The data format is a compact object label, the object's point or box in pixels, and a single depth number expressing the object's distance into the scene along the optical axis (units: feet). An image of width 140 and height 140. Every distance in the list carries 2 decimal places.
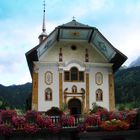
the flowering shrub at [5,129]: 30.09
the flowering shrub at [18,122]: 30.63
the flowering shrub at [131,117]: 31.45
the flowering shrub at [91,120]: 31.30
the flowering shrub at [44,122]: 30.94
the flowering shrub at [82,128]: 31.07
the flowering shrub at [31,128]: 30.37
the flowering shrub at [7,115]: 30.74
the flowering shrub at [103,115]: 31.81
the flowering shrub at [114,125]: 30.63
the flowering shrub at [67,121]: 31.48
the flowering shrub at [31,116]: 30.97
